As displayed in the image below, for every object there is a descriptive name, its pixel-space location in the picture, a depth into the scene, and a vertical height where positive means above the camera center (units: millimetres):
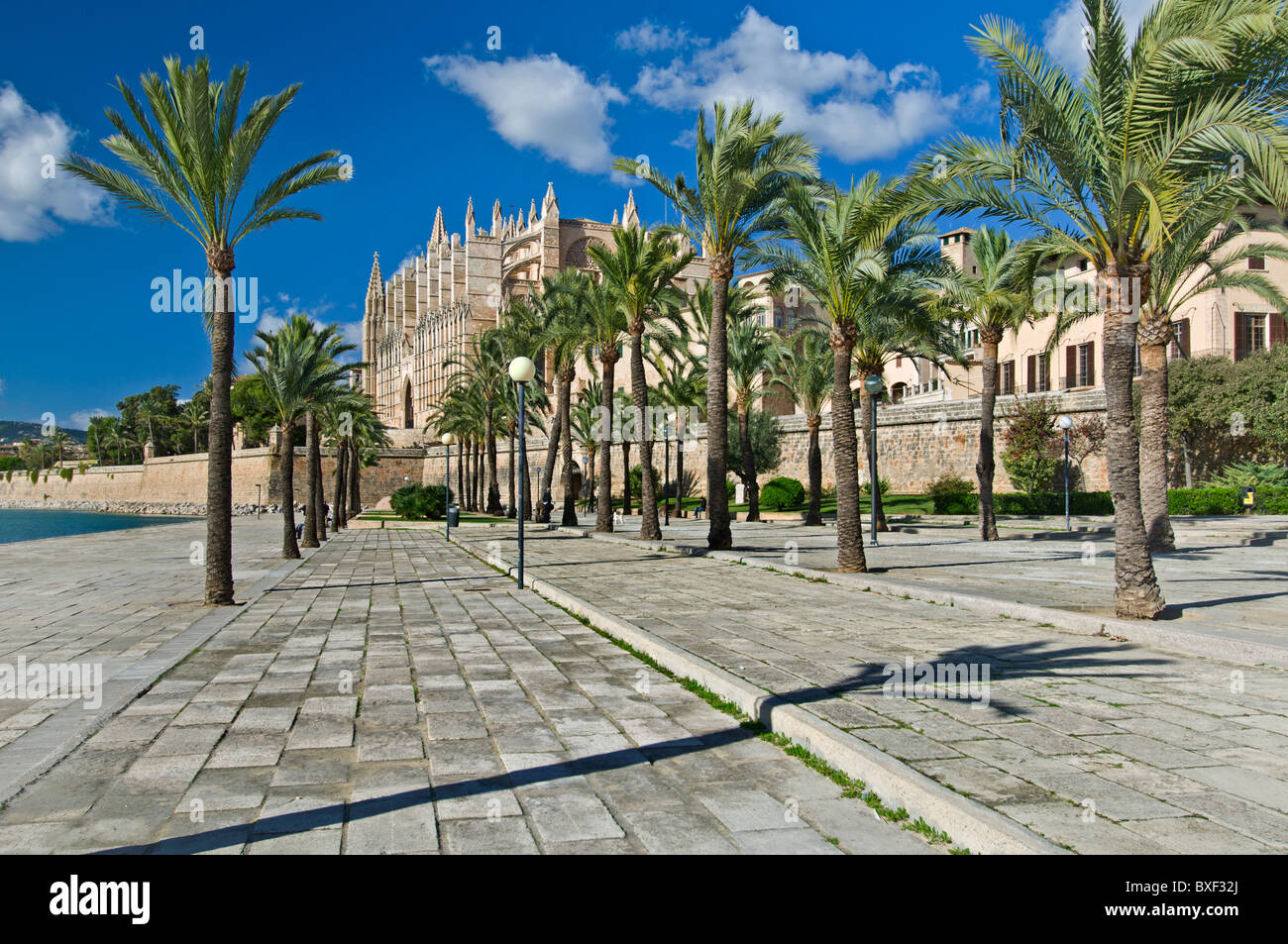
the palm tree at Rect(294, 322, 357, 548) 23828 +1257
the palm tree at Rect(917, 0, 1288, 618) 8031 +3501
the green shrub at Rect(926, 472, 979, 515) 31750 -891
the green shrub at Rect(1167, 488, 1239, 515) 27562 -861
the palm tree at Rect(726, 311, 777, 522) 31188 +4372
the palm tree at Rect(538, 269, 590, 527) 26188 +4817
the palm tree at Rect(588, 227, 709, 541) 21531 +5106
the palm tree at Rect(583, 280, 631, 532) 24217 +4083
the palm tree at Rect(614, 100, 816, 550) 17531 +6013
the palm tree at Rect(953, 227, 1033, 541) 21156 +4246
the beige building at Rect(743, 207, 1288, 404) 34625 +5887
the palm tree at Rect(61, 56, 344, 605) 11664 +4423
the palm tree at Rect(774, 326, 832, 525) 28078 +3600
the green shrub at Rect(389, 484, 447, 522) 40656 -960
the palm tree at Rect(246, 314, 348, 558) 22594 +3013
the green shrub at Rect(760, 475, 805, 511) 37688 -677
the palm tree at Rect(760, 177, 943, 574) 13930 +3711
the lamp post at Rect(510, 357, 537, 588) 13172 +1732
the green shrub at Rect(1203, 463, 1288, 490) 28750 -75
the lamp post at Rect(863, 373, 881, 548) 20002 +2106
